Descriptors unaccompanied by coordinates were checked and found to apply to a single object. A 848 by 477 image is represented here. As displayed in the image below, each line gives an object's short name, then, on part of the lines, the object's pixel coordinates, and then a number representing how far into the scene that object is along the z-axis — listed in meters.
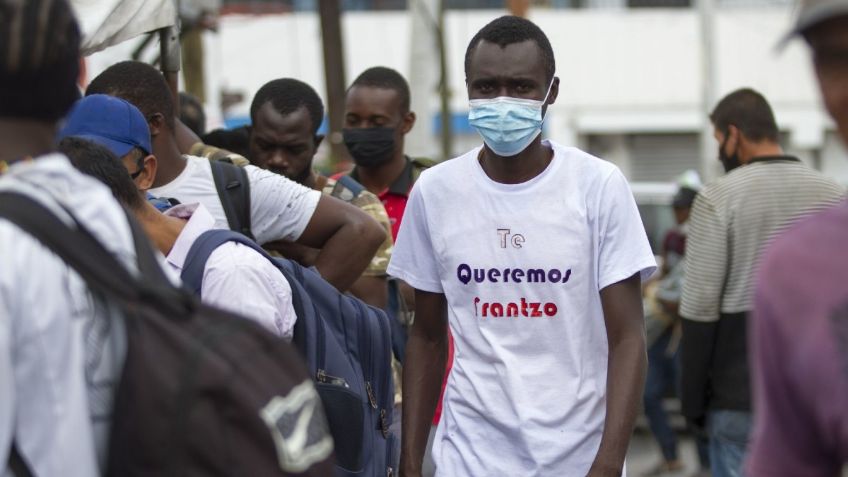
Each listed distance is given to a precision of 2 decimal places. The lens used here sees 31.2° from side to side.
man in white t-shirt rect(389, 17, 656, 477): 4.24
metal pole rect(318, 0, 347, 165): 14.84
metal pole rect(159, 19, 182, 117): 6.42
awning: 5.91
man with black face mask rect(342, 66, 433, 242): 6.80
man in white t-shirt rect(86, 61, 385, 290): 4.90
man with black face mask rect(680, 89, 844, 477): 6.08
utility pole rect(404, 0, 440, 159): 17.34
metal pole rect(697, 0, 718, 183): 27.69
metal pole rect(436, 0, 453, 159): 18.97
